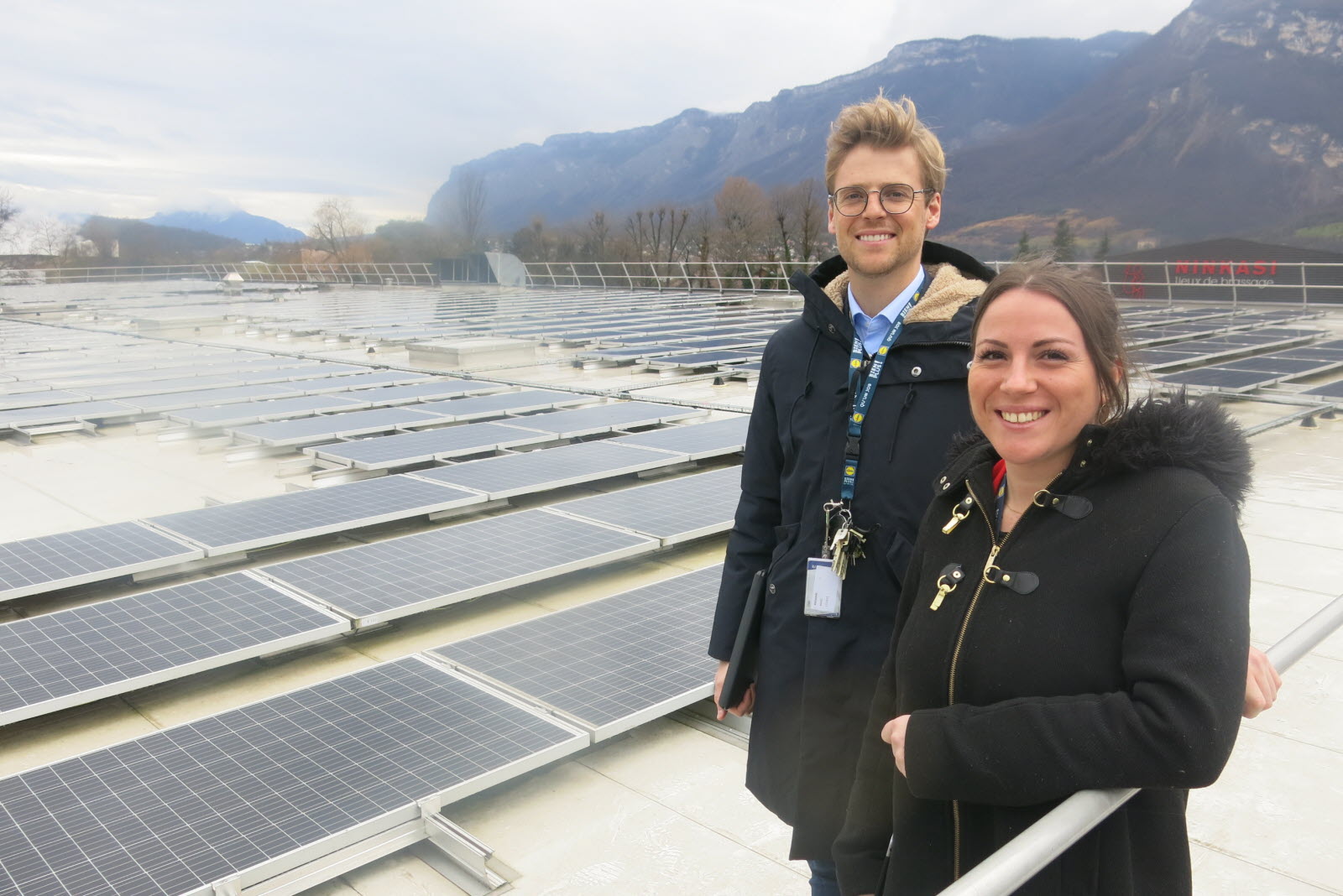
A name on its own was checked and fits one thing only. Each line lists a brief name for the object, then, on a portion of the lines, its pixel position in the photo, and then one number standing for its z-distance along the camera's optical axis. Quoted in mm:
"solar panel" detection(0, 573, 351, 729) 3842
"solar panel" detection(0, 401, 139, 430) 9961
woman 1385
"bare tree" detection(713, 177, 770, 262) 51625
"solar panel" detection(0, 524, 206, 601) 5062
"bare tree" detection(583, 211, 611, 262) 59875
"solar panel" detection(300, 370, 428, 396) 12164
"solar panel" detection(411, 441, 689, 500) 6969
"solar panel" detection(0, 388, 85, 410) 11148
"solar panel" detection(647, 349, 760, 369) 14125
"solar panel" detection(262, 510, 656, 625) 4832
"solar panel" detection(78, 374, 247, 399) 11773
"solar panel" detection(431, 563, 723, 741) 3766
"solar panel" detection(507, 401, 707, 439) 9070
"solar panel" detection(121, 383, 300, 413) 10703
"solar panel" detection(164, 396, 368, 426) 9727
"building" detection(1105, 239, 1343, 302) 27016
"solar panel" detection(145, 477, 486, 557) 5766
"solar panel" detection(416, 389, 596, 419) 10086
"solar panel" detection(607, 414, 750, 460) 8078
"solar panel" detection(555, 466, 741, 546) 6039
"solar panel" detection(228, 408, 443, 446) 8742
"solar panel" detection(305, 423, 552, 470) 7883
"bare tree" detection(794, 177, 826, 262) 44456
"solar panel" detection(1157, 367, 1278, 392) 10483
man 2186
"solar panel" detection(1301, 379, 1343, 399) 10461
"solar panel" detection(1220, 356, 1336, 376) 11778
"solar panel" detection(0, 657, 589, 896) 2744
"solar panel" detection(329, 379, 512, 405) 11086
